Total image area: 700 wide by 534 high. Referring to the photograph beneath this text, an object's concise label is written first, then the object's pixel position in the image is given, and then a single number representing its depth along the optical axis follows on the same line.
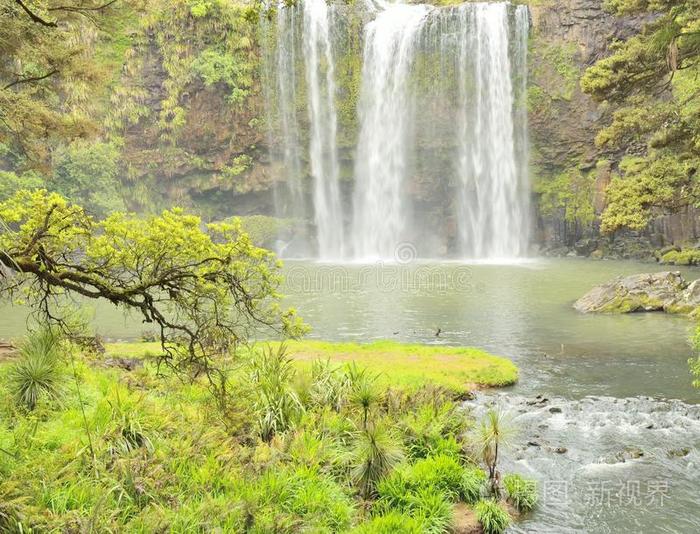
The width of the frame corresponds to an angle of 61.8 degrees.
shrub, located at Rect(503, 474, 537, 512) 8.88
